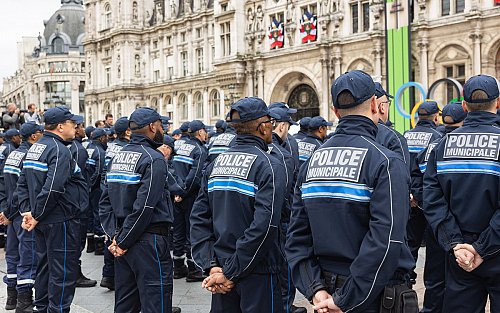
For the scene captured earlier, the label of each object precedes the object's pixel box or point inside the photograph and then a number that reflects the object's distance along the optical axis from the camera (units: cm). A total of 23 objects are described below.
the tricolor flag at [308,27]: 2975
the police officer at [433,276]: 582
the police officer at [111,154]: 838
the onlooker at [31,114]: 1530
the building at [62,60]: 7962
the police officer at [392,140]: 592
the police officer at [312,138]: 964
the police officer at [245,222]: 425
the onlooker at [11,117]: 1469
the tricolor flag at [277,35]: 3125
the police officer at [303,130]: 1001
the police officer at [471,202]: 418
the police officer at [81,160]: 728
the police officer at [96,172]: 1104
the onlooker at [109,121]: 1436
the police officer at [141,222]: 530
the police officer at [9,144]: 1065
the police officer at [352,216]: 329
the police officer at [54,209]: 637
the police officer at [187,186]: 927
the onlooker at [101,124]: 1398
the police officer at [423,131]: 819
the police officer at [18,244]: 747
